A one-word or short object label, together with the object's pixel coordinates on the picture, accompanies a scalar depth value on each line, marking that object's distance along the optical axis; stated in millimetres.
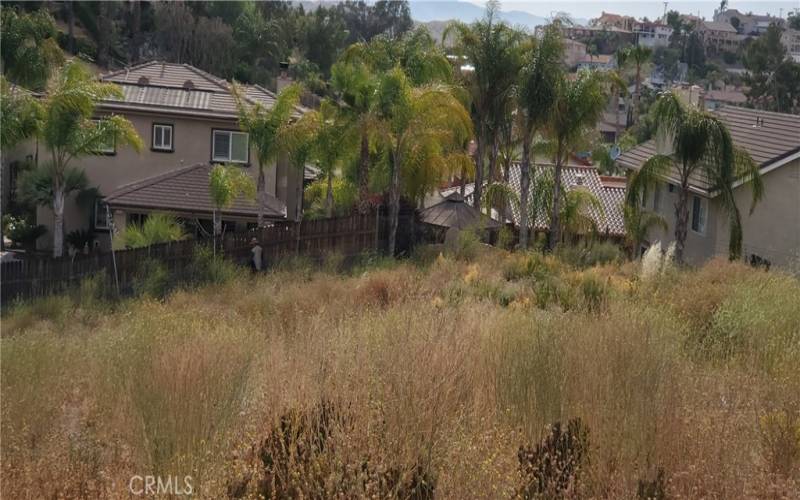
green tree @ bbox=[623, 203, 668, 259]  27938
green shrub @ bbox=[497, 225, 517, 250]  26500
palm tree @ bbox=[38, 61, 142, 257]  22453
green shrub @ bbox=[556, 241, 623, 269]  24566
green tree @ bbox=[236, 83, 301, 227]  23781
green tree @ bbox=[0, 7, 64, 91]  35281
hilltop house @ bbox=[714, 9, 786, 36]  184038
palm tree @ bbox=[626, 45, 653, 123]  67625
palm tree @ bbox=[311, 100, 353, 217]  24297
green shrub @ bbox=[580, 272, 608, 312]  13217
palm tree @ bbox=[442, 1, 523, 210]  28594
